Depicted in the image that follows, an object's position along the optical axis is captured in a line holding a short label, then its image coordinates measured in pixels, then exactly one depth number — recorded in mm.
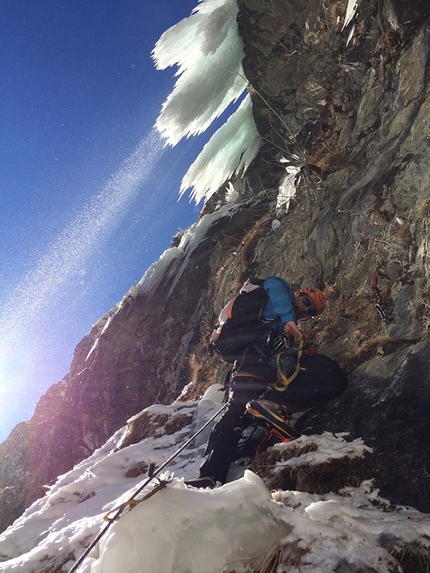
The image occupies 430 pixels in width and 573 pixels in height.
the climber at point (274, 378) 3920
